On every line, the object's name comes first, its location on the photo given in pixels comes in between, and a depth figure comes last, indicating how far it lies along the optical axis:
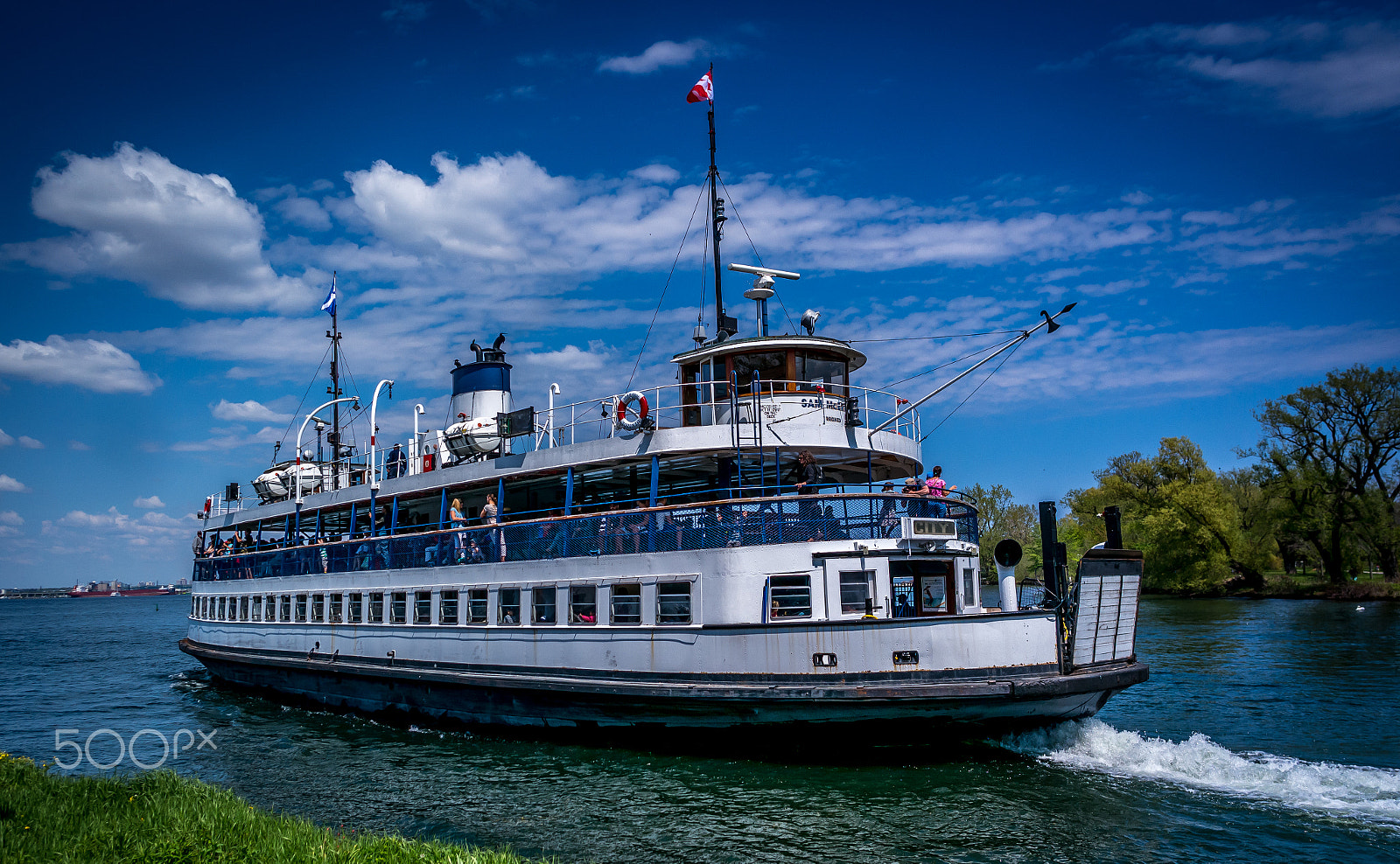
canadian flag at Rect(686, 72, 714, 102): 21.47
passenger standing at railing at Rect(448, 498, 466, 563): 20.31
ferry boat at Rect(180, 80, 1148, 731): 14.49
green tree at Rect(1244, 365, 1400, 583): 52.94
